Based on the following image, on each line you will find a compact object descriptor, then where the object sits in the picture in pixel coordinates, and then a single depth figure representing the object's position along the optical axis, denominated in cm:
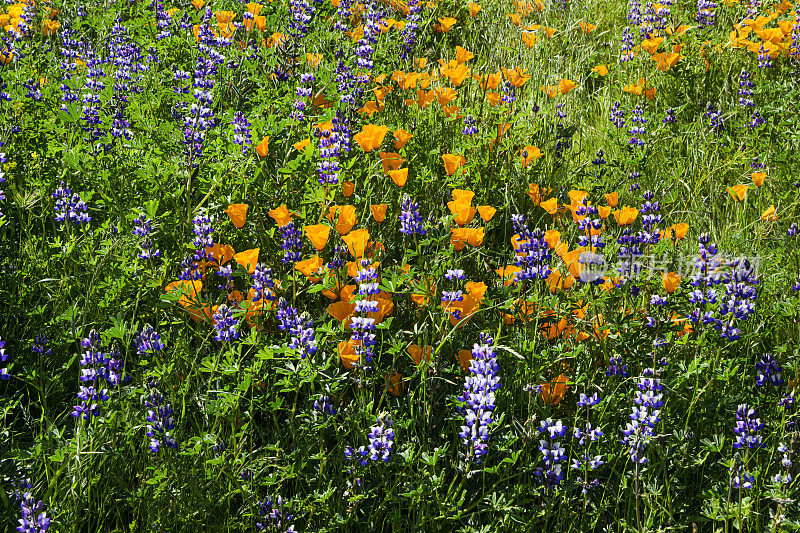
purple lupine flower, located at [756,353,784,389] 438
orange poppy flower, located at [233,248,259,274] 468
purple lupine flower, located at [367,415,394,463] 372
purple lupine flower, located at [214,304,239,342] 404
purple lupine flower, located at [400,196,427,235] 473
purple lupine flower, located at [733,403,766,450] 385
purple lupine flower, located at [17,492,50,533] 323
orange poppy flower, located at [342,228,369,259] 472
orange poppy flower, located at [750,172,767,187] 595
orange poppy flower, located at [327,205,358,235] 491
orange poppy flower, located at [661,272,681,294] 459
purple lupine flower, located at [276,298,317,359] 396
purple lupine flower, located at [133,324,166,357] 402
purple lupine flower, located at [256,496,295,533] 373
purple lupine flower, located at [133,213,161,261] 460
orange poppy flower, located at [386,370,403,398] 443
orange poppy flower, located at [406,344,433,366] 442
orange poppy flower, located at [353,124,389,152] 567
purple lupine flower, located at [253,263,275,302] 439
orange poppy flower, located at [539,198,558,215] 538
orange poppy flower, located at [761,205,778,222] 545
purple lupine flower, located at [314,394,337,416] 399
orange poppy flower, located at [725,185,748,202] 582
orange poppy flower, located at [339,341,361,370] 416
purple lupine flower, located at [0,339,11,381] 393
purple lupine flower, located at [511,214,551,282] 451
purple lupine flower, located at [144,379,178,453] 373
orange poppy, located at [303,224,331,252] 479
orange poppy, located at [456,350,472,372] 452
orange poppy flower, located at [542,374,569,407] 437
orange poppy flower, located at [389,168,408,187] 545
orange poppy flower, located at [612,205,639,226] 533
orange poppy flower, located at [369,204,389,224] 508
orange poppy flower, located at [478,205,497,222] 504
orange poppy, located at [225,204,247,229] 509
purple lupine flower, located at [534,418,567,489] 380
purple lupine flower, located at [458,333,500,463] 364
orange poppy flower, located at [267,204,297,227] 498
